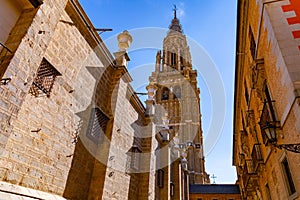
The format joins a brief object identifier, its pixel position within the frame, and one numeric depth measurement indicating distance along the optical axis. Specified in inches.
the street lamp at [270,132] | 199.8
